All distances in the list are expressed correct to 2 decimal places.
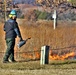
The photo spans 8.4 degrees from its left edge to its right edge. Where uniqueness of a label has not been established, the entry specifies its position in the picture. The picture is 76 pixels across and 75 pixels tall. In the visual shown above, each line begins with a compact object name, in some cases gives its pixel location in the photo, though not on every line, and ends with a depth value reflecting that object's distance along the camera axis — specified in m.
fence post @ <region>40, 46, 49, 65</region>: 14.88
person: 15.28
